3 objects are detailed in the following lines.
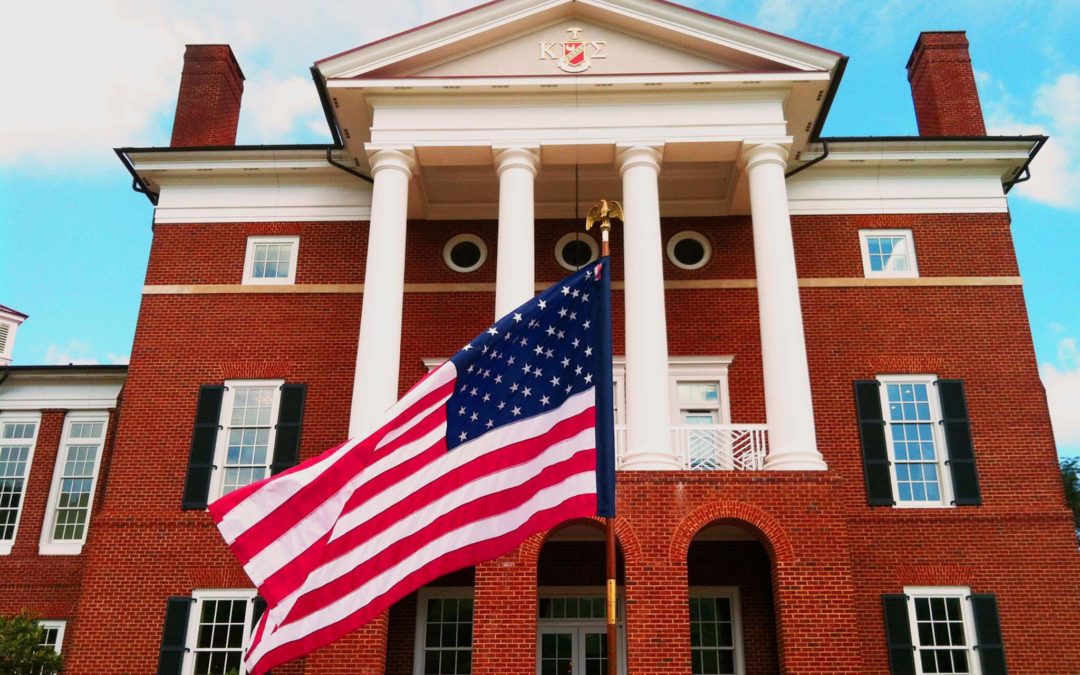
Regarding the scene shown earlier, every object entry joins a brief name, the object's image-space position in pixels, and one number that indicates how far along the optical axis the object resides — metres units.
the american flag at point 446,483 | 7.91
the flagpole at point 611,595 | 7.48
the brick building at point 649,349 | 16.19
